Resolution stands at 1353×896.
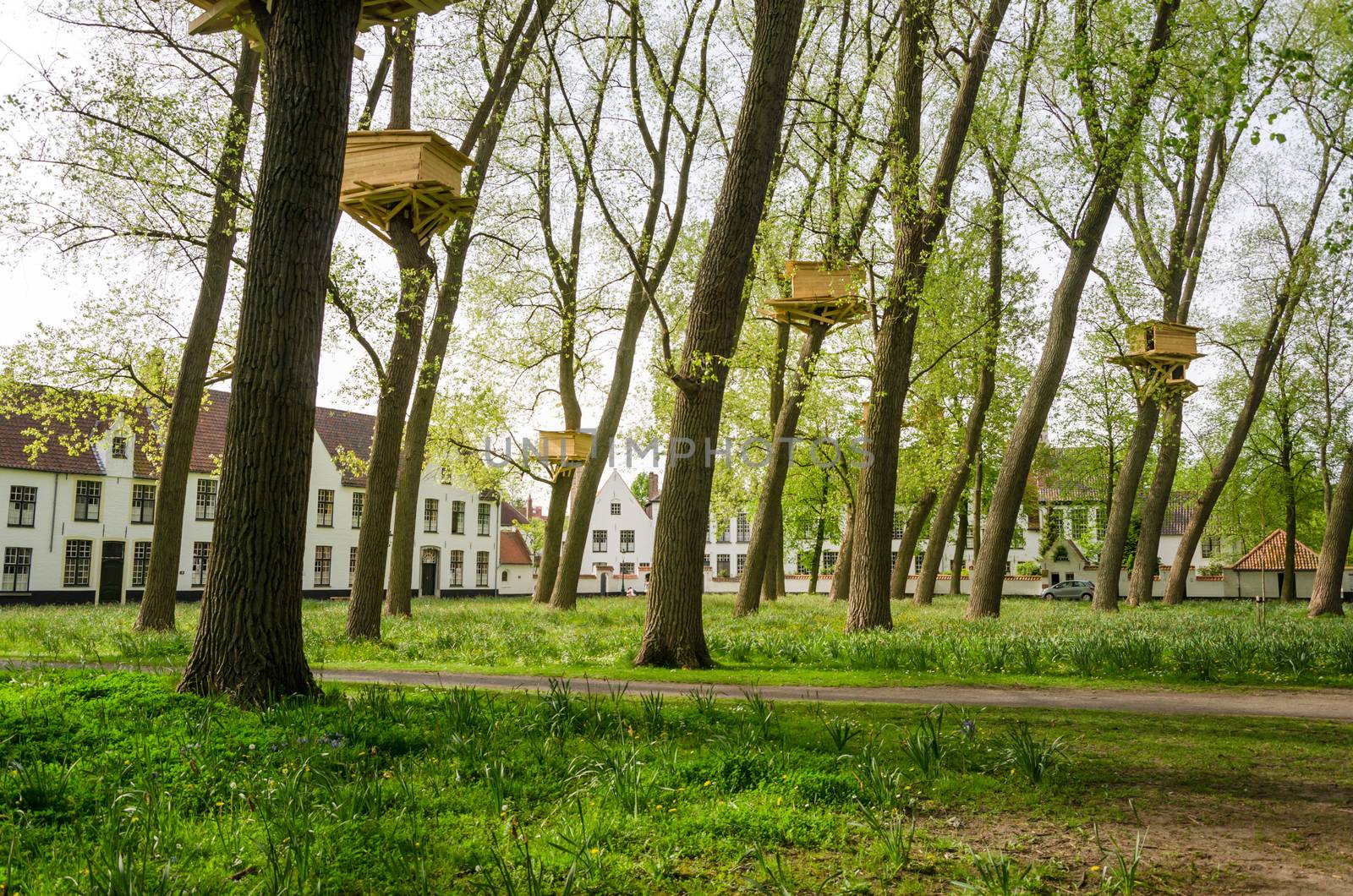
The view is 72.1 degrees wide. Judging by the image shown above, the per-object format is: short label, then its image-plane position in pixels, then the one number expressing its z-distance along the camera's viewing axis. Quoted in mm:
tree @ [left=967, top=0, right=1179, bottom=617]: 14195
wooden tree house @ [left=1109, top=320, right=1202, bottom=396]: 21344
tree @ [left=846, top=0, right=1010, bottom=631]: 14055
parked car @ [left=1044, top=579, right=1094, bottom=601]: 52375
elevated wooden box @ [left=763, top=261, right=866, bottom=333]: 16531
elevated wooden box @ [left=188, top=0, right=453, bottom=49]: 9320
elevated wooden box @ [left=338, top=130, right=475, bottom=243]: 12562
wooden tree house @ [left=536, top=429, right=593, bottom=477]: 24406
